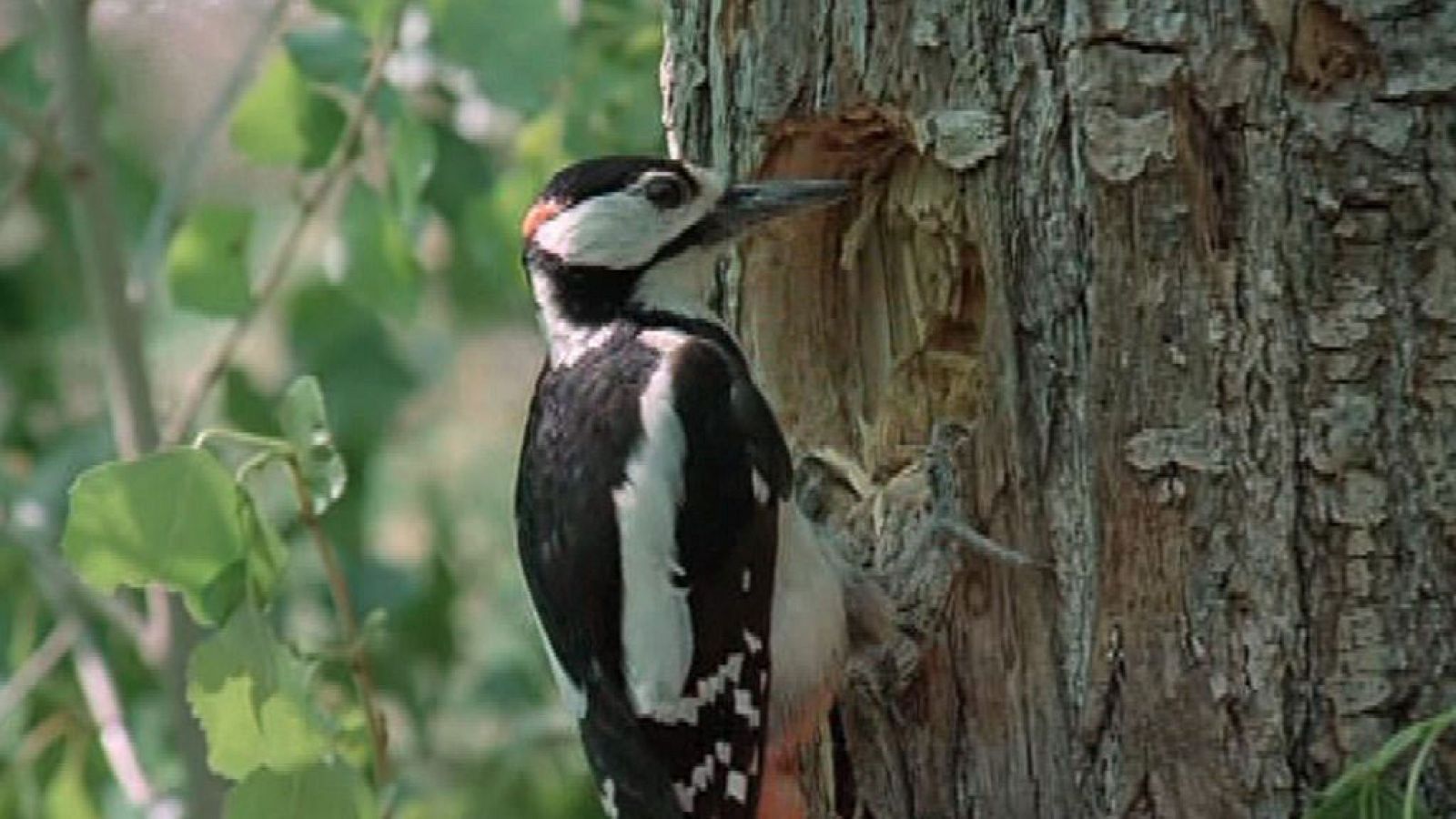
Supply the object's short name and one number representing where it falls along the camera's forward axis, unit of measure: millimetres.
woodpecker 5512
